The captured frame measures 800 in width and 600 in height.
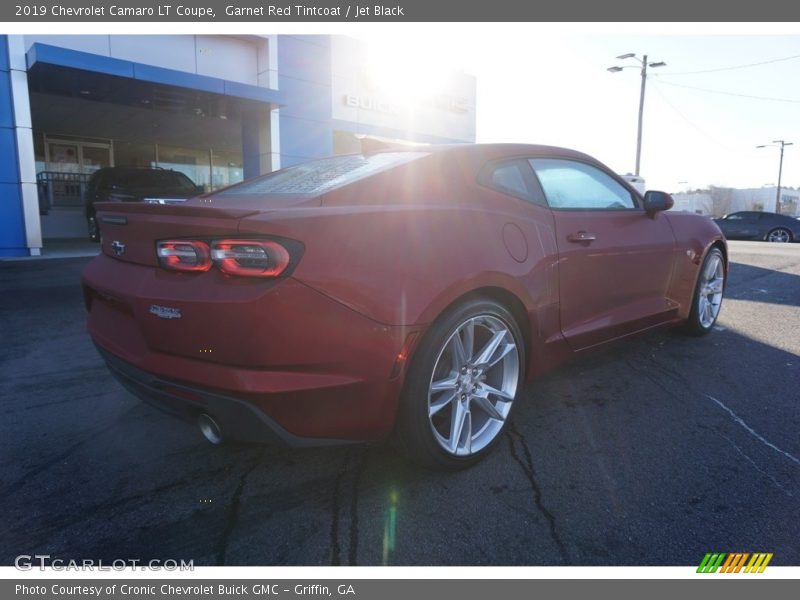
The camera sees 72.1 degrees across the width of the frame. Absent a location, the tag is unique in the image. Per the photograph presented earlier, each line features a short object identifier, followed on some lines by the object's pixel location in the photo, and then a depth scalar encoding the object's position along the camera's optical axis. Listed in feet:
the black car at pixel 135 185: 36.96
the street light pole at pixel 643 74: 74.36
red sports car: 6.23
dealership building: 32.42
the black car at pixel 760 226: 66.28
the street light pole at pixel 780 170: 163.22
